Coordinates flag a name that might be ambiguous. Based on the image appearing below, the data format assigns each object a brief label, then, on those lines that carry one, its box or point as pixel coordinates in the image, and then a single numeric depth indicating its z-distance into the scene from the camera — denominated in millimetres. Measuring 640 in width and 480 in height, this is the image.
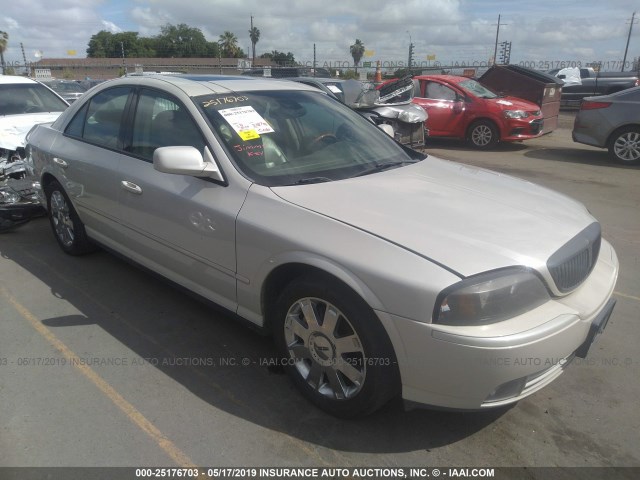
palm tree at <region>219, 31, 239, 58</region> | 73250
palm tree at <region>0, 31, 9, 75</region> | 43781
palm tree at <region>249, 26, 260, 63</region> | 75819
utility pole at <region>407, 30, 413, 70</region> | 27216
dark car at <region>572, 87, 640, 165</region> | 9117
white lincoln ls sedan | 2131
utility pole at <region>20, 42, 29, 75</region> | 27658
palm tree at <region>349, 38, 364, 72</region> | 77062
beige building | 27766
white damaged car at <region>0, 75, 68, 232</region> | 5672
